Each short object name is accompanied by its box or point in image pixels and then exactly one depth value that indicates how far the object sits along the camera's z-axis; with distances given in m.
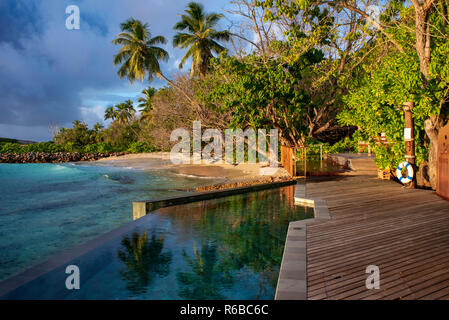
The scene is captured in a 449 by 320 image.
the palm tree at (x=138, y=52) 29.86
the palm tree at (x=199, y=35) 28.31
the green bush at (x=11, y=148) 52.83
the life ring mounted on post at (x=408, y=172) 9.23
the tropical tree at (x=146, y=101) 45.49
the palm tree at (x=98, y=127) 58.72
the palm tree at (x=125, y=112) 59.82
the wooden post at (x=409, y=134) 9.00
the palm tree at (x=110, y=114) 63.00
